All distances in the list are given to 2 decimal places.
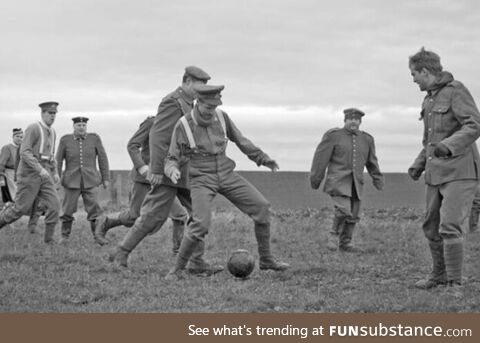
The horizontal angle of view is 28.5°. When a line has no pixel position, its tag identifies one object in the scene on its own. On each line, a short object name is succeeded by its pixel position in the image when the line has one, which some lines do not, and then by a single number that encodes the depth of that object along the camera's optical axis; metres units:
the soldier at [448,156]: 9.01
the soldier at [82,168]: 15.73
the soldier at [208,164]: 9.98
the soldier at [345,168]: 14.27
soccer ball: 9.97
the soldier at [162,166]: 10.64
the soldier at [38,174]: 14.52
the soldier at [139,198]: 12.23
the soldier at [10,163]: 19.78
